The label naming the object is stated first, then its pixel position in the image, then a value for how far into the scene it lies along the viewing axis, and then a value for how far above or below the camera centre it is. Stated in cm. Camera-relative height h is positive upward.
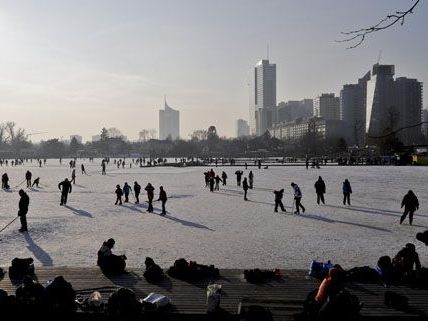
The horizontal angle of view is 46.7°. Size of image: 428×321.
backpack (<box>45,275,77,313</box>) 705 -203
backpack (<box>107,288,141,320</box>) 689 -210
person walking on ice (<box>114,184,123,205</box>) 2350 -180
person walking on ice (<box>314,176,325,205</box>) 2282 -153
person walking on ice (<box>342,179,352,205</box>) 2248 -157
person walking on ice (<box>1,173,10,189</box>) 3409 -188
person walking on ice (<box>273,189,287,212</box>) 2039 -179
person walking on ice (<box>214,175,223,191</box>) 3127 -192
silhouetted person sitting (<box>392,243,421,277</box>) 890 -197
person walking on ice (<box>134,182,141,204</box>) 2459 -181
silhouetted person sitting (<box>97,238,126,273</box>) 941 -204
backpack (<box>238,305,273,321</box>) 584 -188
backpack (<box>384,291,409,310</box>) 746 -220
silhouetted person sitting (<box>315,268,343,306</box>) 694 -185
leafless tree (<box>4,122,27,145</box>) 19265 +654
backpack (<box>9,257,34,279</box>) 902 -208
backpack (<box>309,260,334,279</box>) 898 -208
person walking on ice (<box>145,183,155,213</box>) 2090 -172
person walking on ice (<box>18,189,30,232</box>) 1565 -177
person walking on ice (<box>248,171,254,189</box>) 3148 -161
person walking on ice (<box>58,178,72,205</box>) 2322 -162
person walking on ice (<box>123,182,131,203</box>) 2481 -179
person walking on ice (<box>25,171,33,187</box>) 3594 -163
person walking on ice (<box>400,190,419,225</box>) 1664 -164
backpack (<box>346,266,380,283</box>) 870 -212
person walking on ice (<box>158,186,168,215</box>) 1989 -173
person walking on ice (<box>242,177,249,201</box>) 2549 -162
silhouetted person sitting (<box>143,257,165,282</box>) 880 -211
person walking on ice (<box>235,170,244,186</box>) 3431 -145
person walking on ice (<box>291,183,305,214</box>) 2012 -169
